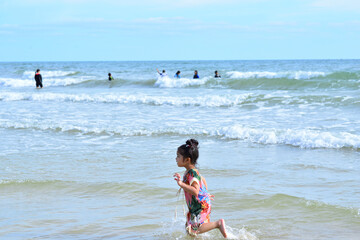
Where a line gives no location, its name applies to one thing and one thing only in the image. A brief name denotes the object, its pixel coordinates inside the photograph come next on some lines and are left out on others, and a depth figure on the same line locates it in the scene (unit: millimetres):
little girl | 7621
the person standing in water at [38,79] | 57027
